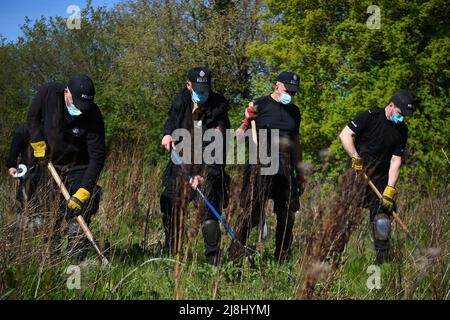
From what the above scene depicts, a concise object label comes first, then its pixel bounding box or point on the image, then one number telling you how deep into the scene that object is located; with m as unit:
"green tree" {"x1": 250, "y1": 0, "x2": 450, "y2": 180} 13.70
